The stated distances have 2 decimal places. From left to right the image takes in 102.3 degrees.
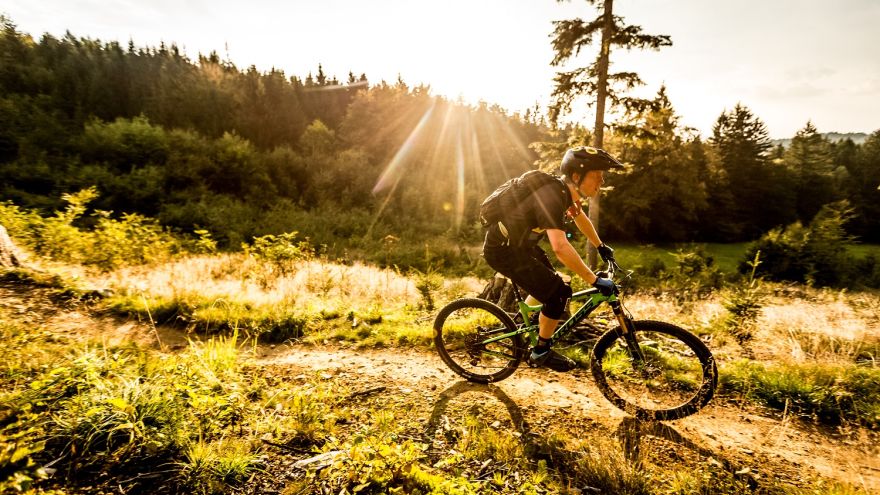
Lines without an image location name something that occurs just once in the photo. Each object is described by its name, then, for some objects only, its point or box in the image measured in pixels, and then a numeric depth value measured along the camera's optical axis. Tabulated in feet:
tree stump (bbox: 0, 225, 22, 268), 21.88
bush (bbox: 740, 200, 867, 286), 58.18
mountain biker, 12.44
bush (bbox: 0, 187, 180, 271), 28.02
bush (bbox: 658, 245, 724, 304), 44.27
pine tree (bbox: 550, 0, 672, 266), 44.45
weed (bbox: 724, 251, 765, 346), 23.10
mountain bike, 12.85
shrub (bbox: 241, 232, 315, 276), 32.84
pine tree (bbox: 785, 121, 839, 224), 163.22
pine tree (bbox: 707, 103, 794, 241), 150.71
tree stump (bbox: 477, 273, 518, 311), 24.49
